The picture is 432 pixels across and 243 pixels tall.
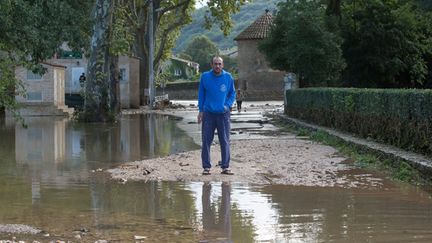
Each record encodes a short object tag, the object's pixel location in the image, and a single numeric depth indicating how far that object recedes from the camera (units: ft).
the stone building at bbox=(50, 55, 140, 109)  132.26
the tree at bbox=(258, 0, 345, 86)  101.45
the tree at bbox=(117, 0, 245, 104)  151.23
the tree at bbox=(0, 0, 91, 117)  31.83
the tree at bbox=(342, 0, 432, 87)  120.06
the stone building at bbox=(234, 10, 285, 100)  251.35
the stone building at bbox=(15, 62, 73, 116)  106.83
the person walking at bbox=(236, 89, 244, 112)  127.74
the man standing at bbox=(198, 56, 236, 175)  34.63
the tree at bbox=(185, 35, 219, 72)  480.64
